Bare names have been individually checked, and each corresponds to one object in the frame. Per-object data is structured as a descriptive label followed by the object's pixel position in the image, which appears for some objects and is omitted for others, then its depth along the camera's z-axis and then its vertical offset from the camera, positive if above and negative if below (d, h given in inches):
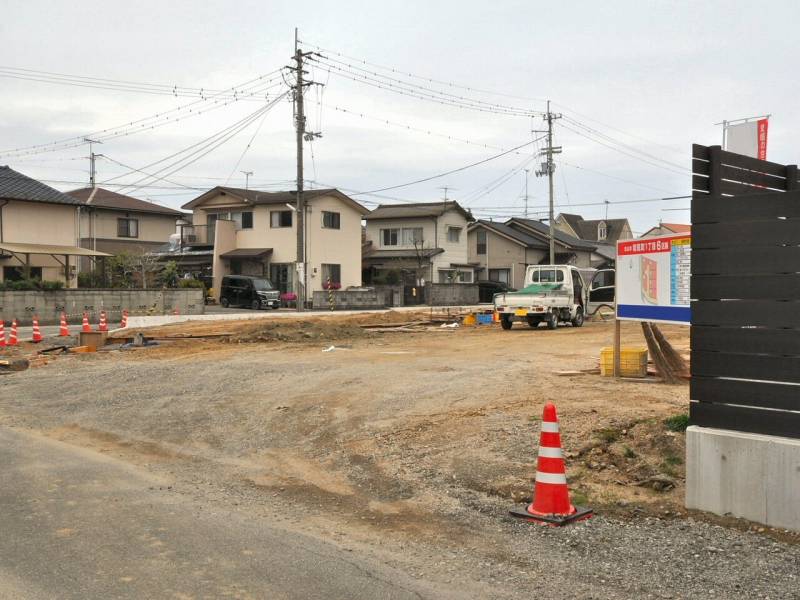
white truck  1015.6 -20.9
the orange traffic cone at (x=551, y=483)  225.5 -61.9
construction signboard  395.9 +2.6
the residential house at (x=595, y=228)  3297.2 +253.8
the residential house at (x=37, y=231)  1444.5 +116.7
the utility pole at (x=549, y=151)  1840.6 +337.1
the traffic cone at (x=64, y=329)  936.3 -54.0
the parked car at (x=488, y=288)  2100.1 -10.4
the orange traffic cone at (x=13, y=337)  854.9 -58.7
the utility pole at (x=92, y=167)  2596.0 +428.9
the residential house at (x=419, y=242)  2176.4 +131.7
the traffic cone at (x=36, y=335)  880.3 -57.9
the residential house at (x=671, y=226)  1862.7 +170.4
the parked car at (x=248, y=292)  1589.6 -14.0
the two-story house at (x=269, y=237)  1831.9 +126.1
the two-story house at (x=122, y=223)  1807.3 +163.8
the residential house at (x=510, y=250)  2370.8 +113.7
